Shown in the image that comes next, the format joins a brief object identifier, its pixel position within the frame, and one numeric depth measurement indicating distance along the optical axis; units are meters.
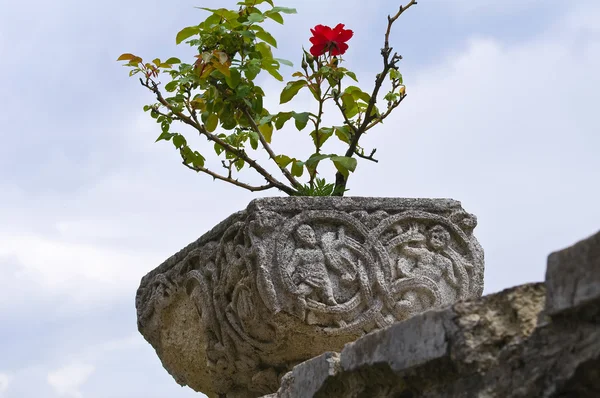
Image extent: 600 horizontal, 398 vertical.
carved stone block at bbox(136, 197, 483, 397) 5.66
